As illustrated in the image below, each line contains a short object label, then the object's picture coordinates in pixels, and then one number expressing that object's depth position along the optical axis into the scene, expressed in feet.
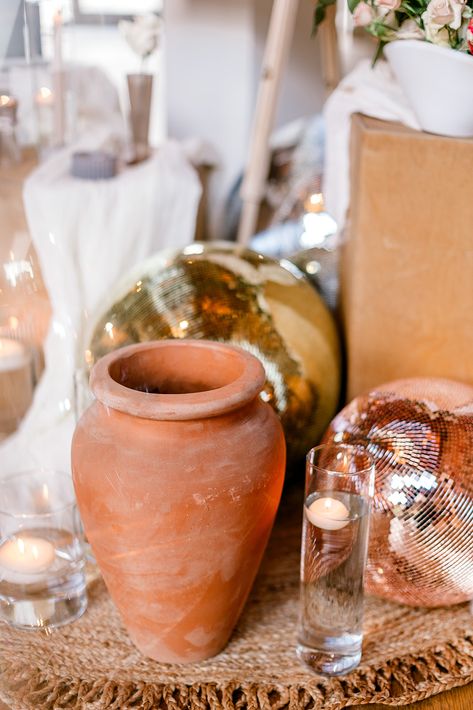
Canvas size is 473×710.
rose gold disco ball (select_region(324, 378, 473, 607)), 3.02
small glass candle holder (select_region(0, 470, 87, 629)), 3.27
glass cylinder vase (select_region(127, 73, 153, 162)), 6.46
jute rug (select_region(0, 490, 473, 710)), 2.87
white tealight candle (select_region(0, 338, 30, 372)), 4.22
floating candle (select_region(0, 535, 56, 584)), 3.28
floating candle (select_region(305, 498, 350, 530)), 2.83
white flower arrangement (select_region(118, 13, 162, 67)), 6.54
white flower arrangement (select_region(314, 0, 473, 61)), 3.30
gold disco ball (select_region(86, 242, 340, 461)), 3.76
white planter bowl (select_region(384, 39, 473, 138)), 3.37
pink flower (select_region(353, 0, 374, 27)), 3.60
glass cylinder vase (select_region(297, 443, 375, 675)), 2.85
